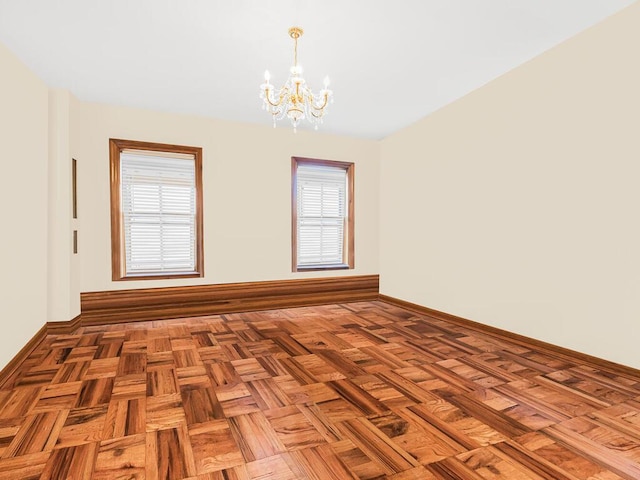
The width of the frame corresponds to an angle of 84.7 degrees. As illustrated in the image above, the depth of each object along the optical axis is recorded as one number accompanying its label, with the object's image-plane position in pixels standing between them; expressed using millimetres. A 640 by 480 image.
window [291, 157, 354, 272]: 5523
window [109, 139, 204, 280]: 4465
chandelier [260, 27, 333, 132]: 2795
